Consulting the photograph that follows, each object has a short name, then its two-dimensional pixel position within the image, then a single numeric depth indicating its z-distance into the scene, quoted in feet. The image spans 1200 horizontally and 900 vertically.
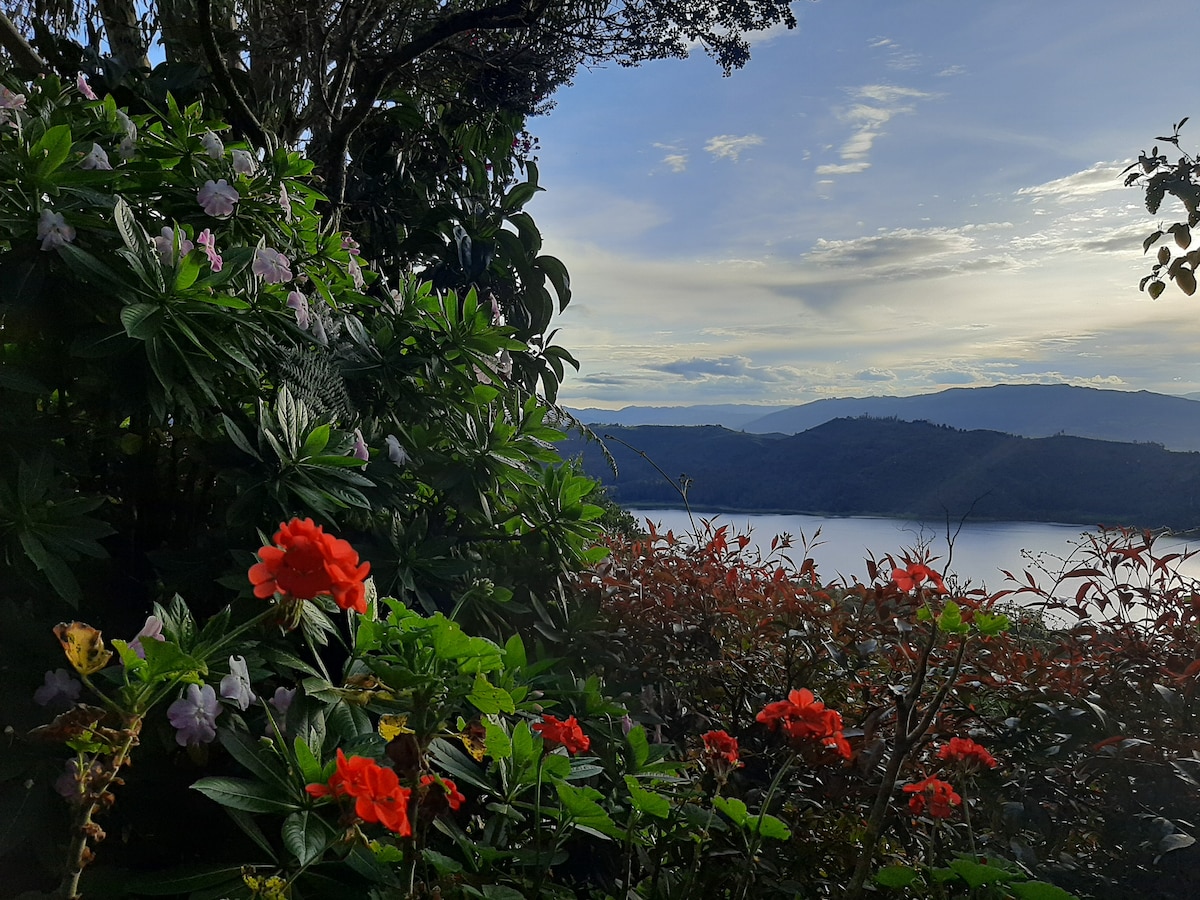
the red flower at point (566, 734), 3.63
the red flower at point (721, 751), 4.33
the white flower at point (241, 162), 5.84
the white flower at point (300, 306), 5.35
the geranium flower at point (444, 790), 2.81
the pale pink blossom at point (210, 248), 4.94
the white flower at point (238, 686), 3.32
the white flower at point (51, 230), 4.15
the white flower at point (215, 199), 5.29
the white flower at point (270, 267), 5.28
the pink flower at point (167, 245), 4.45
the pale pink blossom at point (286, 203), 6.17
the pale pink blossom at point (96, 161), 4.84
